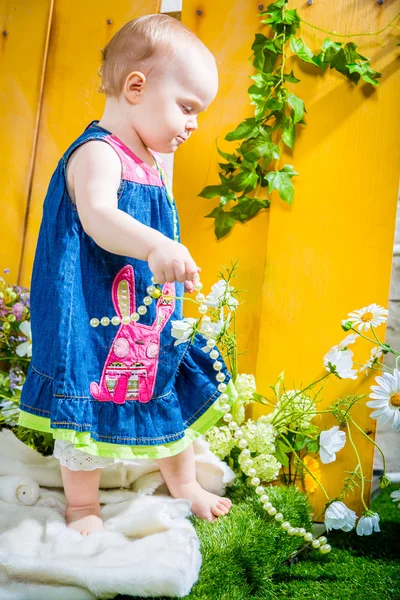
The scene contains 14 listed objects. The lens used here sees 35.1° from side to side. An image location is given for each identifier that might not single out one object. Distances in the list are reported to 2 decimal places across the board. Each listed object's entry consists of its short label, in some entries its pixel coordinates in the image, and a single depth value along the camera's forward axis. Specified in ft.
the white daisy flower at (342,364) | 4.88
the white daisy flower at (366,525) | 4.60
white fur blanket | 3.64
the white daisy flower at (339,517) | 4.63
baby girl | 4.19
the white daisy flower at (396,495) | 4.89
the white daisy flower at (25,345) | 5.93
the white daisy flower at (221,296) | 4.59
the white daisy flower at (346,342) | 4.97
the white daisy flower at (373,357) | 5.08
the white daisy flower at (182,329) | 4.38
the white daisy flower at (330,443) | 4.76
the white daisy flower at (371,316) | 5.06
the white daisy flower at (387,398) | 4.65
